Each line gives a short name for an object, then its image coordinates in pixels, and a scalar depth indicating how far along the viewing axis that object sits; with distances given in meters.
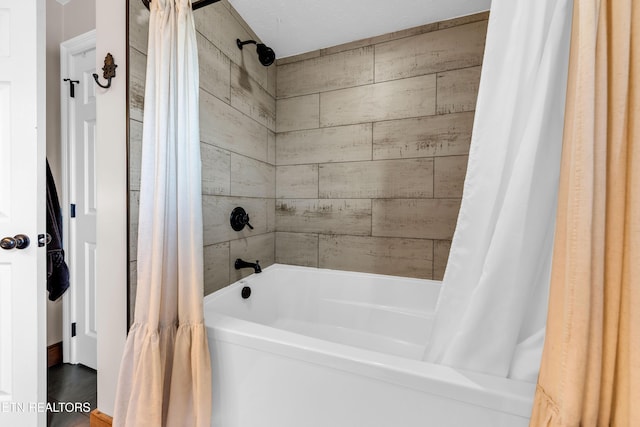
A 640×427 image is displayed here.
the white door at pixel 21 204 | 1.17
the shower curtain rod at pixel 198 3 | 1.13
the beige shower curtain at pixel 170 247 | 0.99
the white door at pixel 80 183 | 1.77
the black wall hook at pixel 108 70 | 1.12
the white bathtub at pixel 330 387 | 0.74
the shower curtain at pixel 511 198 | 0.65
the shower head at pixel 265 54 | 1.89
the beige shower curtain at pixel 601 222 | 0.49
